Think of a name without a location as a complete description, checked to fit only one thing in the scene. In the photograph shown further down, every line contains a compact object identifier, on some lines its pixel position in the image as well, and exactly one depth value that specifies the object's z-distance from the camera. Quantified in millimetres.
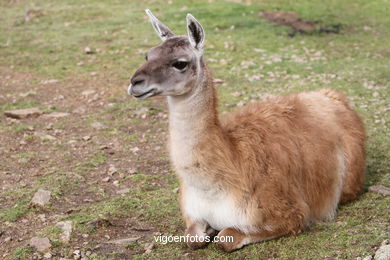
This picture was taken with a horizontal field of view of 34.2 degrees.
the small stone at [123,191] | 5984
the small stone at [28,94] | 9337
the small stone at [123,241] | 4824
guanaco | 4453
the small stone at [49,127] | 7903
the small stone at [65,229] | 4855
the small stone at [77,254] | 4609
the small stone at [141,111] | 8351
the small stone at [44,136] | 7503
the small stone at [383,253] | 4000
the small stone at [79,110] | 8586
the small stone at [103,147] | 7203
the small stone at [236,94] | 8734
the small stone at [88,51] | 11532
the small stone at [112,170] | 6464
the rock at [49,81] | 9969
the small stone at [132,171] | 6456
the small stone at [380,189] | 5421
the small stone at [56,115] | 8388
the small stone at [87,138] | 7507
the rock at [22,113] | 8312
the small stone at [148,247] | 4660
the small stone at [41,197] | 5586
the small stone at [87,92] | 9305
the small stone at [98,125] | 7923
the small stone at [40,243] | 4682
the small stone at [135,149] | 7121
